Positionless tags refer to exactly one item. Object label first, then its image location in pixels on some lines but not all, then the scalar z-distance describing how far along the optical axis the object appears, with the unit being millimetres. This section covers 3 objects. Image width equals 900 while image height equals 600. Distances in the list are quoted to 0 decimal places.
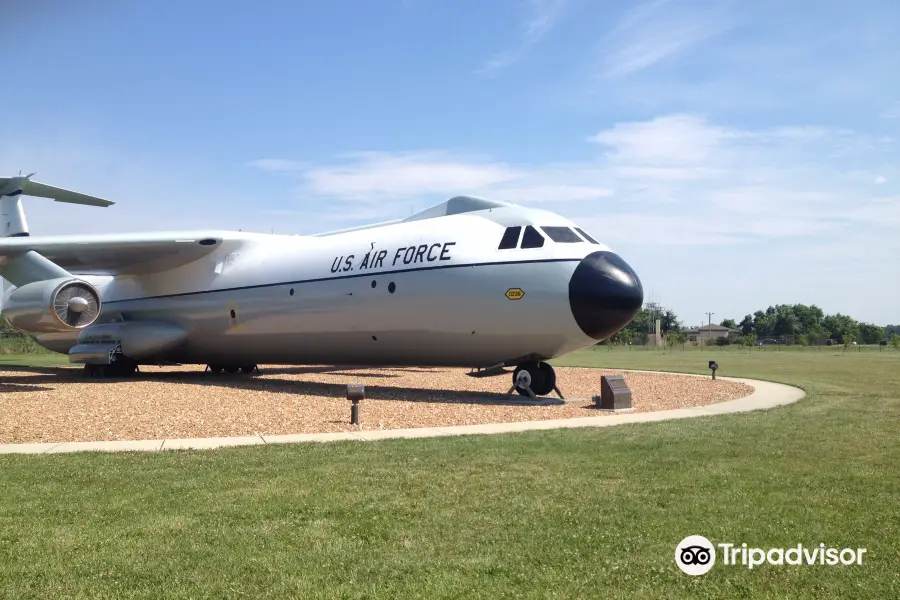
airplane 14852
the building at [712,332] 145125
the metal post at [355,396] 12086
